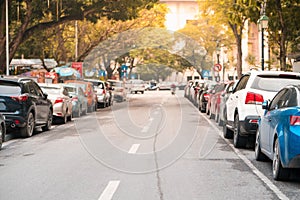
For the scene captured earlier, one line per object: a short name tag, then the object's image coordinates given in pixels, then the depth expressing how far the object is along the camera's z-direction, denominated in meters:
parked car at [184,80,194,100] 48.53
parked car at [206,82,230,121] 24.19
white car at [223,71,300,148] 14.34
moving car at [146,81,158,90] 96.62
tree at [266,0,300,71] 28.06
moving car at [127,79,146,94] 71.04
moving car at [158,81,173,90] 91.75
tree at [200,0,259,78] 24.73
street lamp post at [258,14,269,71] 26.38
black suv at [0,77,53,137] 17.25
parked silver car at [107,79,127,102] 48.29
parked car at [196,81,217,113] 30.42
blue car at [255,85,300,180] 9.54
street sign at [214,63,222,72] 53.58
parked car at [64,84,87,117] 27.72
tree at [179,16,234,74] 79.77
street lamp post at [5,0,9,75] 33.47
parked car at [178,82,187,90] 102.69
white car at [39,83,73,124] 23.00
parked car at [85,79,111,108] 36.19
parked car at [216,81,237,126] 18.17
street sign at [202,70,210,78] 71.41
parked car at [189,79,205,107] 37.46
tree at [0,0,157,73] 35.34
